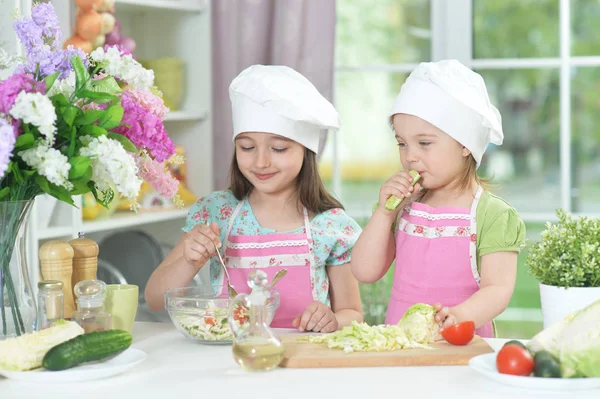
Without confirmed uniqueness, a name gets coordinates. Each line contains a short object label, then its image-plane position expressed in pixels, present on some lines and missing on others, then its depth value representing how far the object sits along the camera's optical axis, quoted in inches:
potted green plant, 106.7
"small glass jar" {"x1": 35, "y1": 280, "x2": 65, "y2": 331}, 103.4
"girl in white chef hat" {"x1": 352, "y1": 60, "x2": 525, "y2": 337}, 119.9
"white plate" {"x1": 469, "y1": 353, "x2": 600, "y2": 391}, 93.7
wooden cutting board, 101.0
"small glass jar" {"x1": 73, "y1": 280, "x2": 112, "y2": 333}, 103.9
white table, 94.7
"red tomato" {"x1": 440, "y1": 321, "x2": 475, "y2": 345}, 104.0
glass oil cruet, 97.9
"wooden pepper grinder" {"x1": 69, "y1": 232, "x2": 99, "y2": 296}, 112.3
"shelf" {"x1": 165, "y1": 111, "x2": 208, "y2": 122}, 181.8
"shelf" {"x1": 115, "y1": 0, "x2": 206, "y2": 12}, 176.8
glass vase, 101.3
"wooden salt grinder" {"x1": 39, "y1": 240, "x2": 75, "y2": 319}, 108.7
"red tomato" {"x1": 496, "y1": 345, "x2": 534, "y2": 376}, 95.2
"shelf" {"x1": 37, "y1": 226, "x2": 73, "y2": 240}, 151.1
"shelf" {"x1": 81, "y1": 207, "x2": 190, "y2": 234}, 160.2
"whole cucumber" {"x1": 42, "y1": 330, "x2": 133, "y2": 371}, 98.0
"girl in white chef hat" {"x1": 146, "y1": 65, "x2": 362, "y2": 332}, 126.1
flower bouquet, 98.4
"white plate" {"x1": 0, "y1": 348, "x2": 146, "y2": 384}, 97.2
